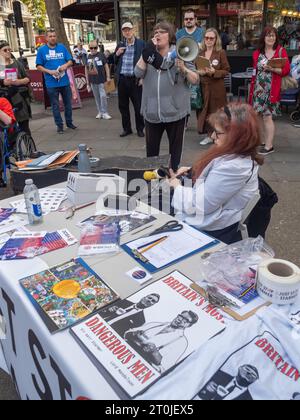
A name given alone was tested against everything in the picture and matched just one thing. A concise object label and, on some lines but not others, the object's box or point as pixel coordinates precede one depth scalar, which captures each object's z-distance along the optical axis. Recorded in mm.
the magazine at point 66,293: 1325
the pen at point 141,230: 1907
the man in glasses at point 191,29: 5977
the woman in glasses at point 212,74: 5324
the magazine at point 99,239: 1735
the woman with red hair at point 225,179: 1948
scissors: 1885
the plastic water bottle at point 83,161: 2617
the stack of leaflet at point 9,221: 2006
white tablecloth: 1114
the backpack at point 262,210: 2344
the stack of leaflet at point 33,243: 1729
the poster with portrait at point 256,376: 1021
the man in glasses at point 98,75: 7781
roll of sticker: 1279
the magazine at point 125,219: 1980
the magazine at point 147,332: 1104
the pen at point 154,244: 1715
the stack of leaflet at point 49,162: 2996
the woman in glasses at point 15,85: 4922
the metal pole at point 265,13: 9041
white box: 2225
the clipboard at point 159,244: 1585
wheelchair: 4363
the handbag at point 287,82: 5373
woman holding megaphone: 3549
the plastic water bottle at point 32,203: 1987
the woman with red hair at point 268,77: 4996
